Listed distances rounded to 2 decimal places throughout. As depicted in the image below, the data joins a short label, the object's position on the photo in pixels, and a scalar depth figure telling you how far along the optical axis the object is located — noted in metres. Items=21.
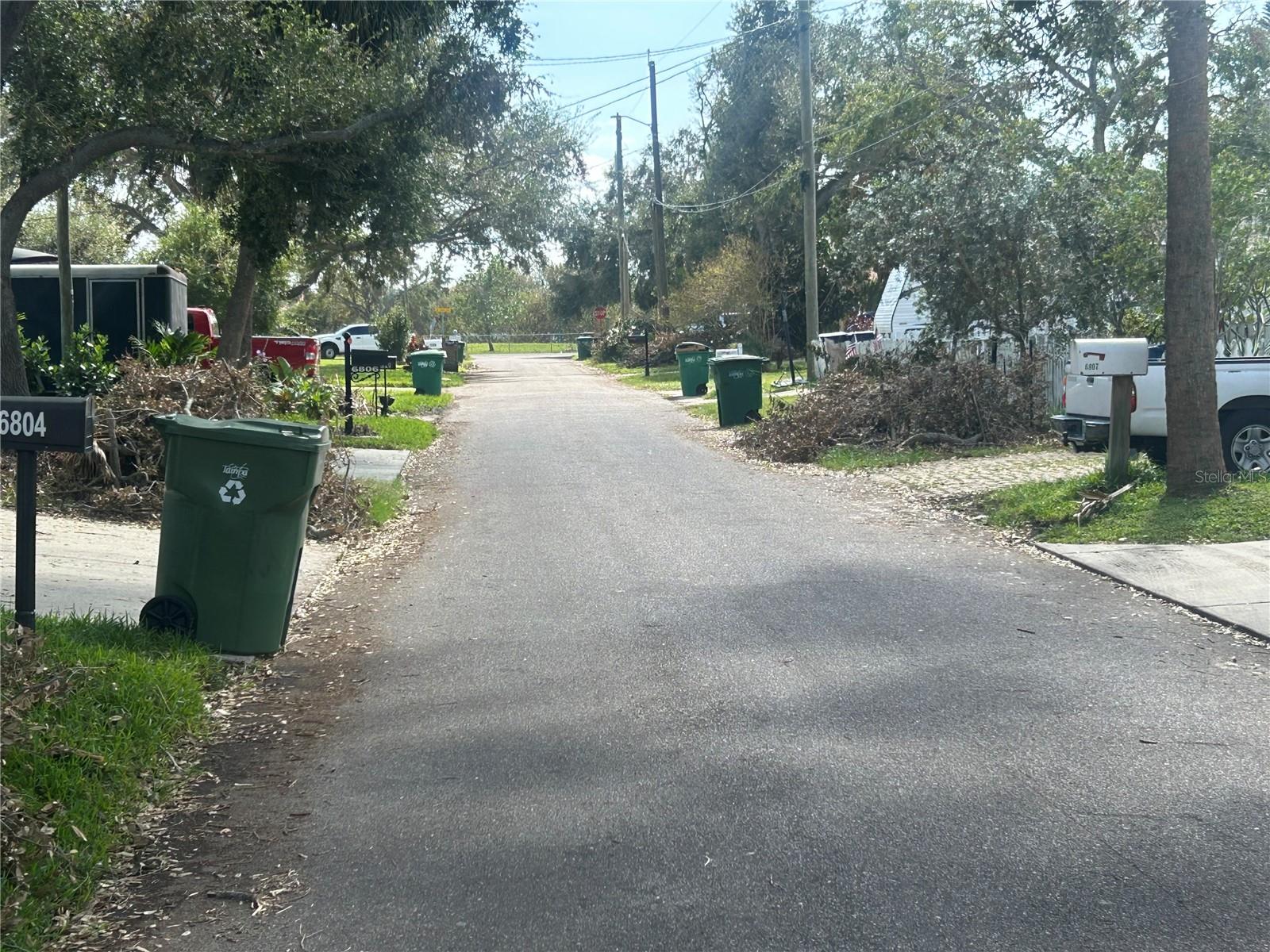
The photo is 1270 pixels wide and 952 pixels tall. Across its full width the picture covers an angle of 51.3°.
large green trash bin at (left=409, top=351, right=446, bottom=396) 31.66
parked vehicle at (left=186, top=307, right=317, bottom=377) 28.72
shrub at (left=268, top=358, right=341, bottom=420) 15.43
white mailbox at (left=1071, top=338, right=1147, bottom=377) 11.58
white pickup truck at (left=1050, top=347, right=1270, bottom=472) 13.12
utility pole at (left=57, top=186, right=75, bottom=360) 16.39
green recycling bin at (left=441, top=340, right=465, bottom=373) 48.09
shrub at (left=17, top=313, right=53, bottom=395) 14.16
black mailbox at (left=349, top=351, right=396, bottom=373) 22.94
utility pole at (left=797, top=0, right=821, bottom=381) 27.75
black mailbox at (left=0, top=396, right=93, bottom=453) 5.66
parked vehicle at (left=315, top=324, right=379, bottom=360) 58.28
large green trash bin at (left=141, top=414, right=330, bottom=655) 6.86
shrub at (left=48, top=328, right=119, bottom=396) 13.71
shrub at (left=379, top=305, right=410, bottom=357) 48.91
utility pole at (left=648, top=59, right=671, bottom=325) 45.44
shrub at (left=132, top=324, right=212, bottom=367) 13.89
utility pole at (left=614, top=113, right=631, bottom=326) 53.72
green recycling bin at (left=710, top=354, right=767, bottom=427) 22.00
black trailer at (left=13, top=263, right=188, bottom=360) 19.98
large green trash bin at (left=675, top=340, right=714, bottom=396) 30.75
